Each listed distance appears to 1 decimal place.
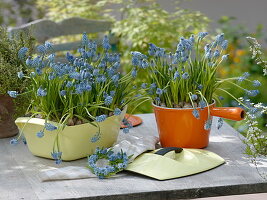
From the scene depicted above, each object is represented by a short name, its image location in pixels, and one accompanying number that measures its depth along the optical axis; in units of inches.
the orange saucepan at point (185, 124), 95.9
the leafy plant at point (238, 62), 175.3
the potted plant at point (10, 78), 100.0
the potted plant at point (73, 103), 92.0
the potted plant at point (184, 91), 95.2
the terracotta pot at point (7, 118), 103.5
